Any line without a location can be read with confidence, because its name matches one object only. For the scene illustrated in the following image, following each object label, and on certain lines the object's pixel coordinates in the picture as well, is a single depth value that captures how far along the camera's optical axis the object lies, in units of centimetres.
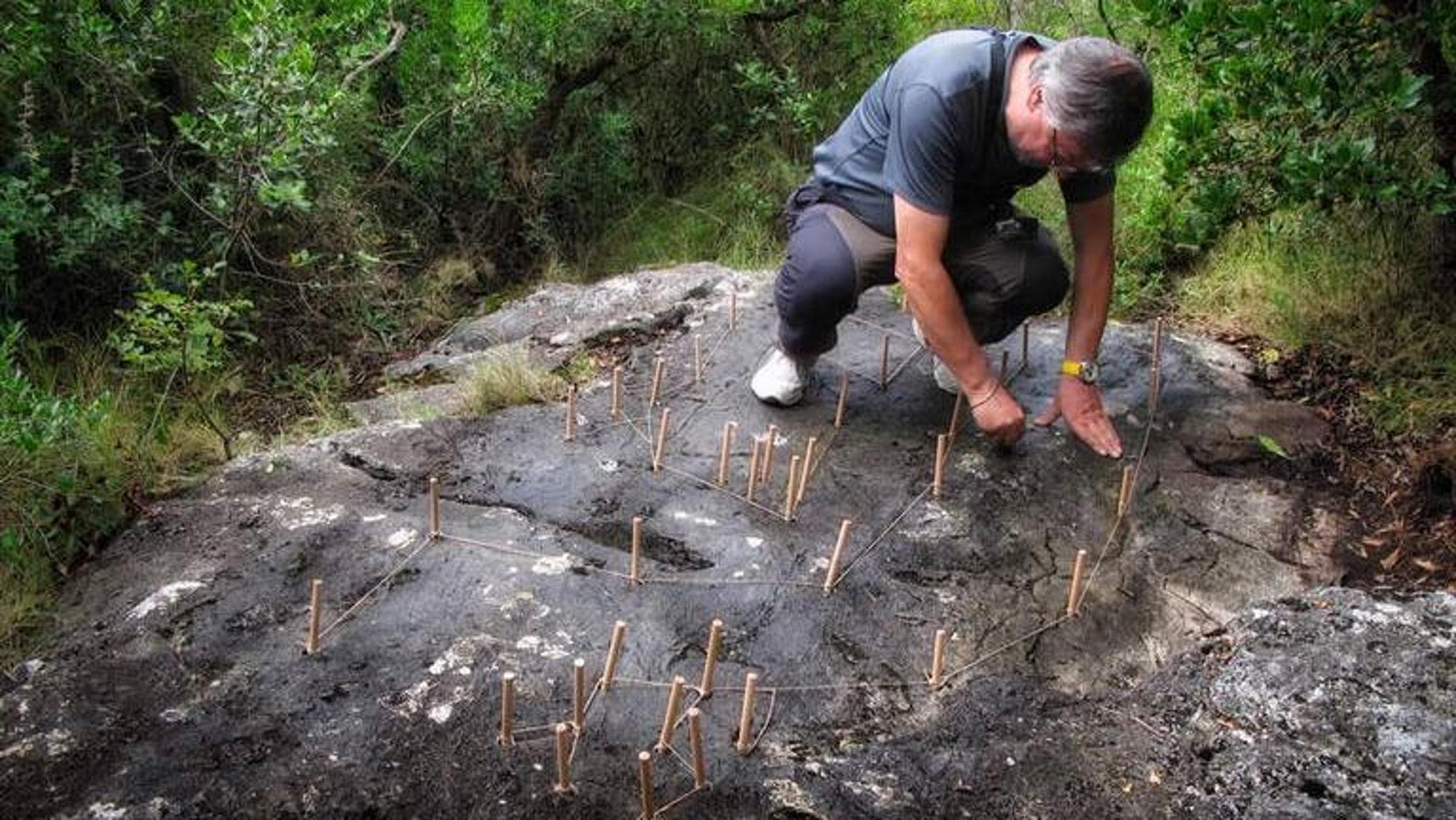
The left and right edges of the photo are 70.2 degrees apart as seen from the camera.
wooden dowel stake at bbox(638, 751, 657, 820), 201
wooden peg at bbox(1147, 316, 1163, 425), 351
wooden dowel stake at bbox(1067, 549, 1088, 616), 270
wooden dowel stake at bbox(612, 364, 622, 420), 374
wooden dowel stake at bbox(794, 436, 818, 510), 309
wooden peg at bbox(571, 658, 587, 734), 220
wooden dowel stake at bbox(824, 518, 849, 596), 278
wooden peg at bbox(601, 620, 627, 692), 237
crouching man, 262
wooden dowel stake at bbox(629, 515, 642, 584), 272
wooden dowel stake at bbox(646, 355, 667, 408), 380
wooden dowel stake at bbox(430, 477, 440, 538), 289
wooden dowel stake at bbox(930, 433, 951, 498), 304
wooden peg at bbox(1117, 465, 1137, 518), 306
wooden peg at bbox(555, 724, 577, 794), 211
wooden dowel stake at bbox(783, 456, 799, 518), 304
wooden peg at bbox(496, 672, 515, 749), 221
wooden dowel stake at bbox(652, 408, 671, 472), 337
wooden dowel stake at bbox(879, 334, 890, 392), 377
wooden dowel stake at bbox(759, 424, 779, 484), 325
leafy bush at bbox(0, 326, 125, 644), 280
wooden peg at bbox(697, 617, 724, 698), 232
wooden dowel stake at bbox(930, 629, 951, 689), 248
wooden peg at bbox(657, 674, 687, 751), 220
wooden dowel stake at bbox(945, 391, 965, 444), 335
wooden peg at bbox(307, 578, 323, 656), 255
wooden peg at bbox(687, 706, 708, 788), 210
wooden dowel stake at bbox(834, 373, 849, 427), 354
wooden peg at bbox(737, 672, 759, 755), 221
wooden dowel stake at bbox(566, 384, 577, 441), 357
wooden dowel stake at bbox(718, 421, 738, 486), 323
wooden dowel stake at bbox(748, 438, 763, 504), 315
